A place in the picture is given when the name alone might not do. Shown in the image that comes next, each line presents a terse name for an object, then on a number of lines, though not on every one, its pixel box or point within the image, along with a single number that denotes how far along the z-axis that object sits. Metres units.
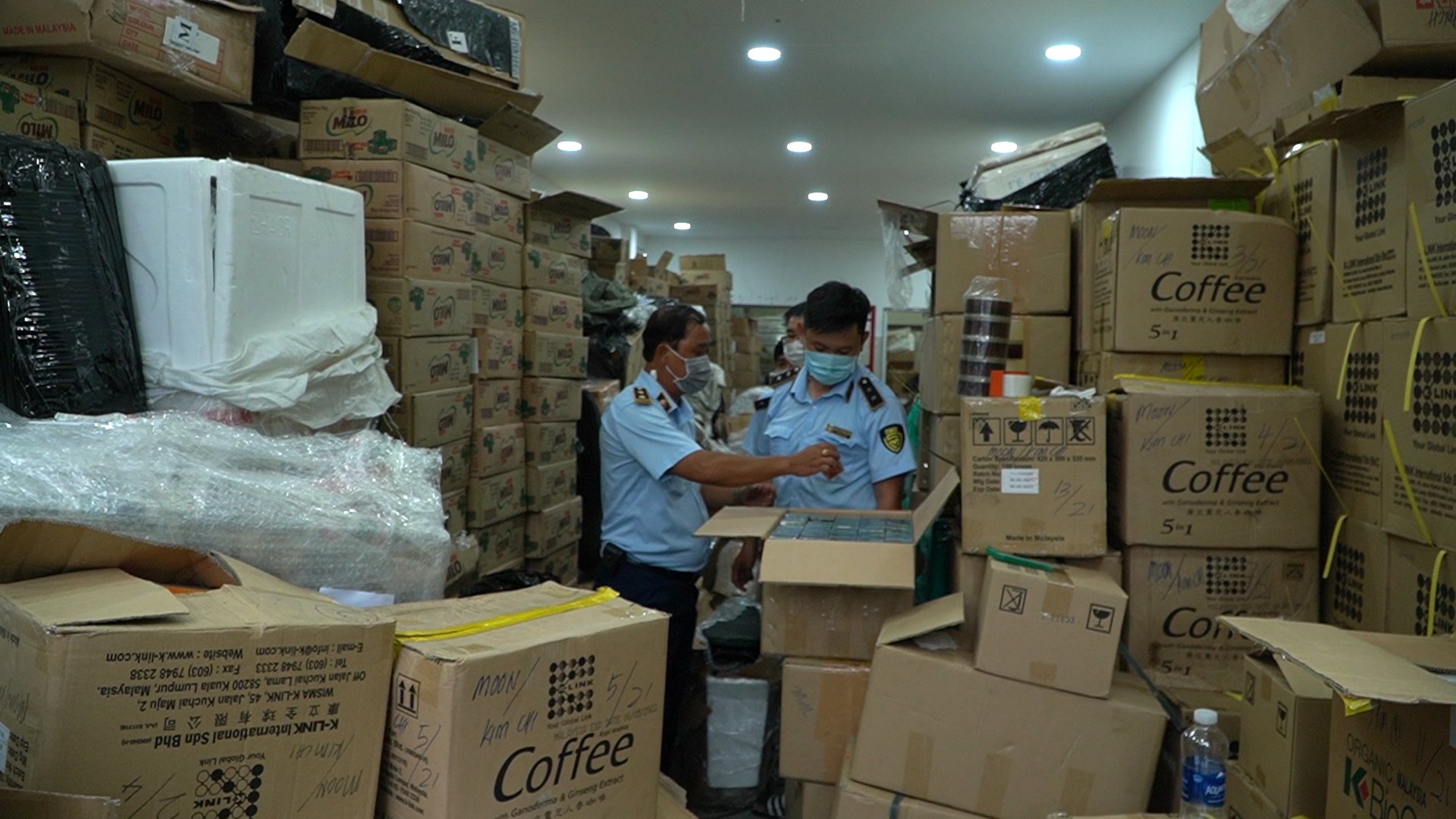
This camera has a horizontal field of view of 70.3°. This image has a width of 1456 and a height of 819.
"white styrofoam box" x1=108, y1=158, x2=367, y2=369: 1.88
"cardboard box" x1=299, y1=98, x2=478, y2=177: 2.78
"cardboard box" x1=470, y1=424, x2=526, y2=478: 3.46
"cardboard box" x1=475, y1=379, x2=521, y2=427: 3.50
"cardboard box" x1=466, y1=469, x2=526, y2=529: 3.48
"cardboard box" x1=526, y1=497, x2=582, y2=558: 4.02
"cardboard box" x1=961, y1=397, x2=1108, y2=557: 2.04
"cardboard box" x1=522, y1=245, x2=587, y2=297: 3.95
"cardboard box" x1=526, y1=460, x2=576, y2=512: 4.01
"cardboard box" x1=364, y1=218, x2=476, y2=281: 2.80
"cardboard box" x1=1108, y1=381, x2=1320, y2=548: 2.03
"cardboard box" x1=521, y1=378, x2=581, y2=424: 4.05
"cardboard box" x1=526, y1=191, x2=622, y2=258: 3.97
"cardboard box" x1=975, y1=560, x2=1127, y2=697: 1.85
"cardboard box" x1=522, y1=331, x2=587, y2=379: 4.05
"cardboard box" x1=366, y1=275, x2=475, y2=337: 2.79
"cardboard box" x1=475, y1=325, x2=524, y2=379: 3.49
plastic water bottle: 1.52
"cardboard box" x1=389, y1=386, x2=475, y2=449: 2.85
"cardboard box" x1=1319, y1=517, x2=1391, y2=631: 1.86
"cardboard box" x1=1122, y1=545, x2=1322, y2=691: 2.06
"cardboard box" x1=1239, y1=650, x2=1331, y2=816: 1.48
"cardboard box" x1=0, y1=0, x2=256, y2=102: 2.06
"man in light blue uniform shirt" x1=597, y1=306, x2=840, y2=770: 2.47
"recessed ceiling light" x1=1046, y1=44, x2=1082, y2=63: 4.64
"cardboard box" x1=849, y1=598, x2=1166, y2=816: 1.85
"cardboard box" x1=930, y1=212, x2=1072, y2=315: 2.53
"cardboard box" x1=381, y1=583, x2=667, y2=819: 1.26
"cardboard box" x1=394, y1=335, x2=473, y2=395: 2.82
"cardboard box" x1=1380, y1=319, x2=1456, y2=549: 1.65
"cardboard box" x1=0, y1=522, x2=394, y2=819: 1.09
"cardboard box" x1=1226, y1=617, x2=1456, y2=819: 1.12
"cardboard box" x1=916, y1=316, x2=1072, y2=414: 2.54
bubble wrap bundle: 1.38
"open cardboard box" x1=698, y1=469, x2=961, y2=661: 2.08
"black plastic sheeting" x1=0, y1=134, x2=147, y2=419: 1.71
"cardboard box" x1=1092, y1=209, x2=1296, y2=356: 2.18
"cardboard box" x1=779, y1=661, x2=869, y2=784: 2.14
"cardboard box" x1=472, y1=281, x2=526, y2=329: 3.45
